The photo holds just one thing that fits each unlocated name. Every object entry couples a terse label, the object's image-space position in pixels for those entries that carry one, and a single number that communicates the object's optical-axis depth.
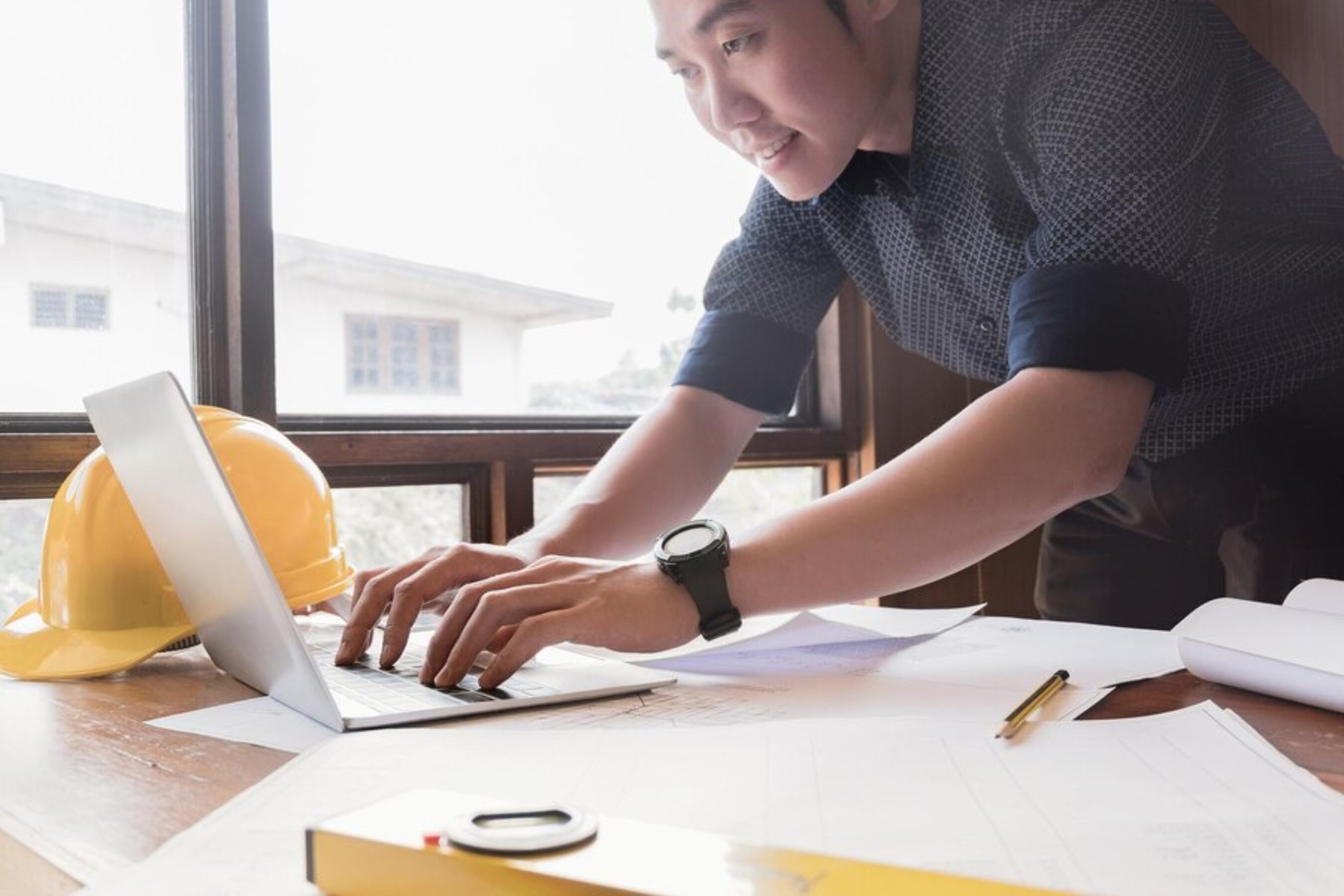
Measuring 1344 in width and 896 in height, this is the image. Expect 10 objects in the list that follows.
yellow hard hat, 0.87
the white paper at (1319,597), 0.77
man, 0.80
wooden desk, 0.45
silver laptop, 0.64
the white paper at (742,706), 0.64
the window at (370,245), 1.37
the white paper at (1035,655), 0.76
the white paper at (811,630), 0.89
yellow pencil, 0.57
